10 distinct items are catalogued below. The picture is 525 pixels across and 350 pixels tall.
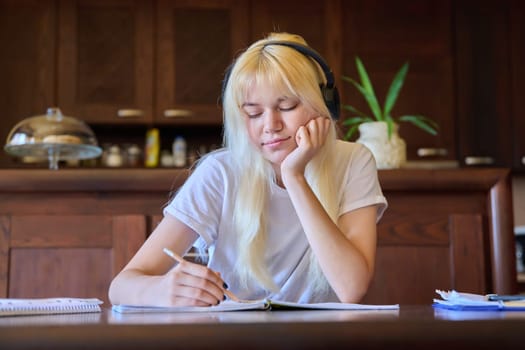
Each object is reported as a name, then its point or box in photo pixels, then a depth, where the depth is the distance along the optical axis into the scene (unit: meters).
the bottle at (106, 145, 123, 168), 3.67
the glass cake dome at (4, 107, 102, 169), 2.26
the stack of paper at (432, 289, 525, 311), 0.93
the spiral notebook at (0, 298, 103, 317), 0.88
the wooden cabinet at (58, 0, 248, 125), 3.48
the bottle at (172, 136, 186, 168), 3.70
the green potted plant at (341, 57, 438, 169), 2.18
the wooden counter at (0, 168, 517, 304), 2.00
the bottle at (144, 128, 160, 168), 3.62
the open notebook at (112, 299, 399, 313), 0.93
